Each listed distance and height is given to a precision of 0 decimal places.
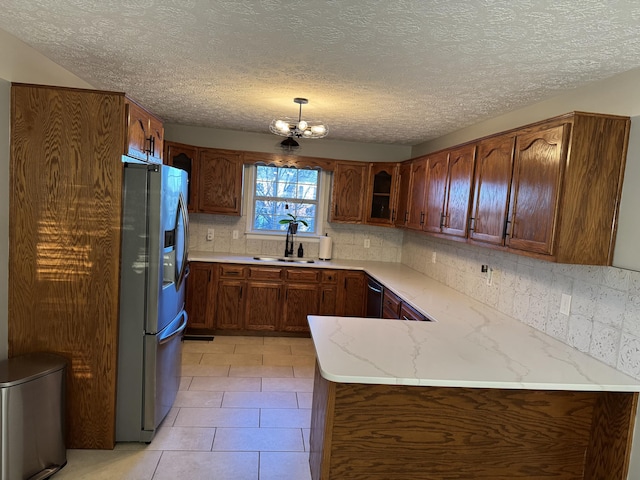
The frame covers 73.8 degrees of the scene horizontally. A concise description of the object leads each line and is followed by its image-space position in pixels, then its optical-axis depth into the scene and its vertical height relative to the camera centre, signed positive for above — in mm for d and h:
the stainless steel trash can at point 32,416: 2002 -1126
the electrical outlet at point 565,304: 2295 -427
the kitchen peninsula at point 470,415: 1815 -878
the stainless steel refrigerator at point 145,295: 2441 -585
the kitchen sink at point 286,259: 4825 -621
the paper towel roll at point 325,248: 5074 -475
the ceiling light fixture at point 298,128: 3043 +570
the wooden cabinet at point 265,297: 4512 -986
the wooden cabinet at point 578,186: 1996 +190
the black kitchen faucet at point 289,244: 5112 -457
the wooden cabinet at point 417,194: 3889 +200
